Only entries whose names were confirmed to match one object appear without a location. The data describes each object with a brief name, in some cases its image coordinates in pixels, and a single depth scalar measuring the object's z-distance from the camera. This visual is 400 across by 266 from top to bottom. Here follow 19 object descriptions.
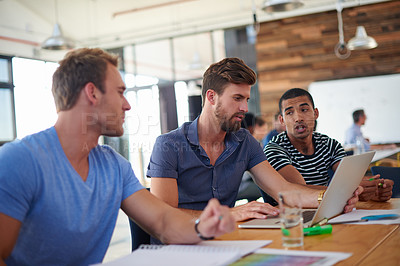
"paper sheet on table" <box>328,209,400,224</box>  1.47
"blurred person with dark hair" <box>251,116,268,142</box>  6.75
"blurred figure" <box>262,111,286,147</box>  4.68
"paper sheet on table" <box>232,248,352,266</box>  1.00
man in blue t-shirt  1.19
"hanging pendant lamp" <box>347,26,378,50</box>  6.25
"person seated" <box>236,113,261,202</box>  4.15
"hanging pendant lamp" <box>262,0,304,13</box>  4.30
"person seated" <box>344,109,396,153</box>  6.23
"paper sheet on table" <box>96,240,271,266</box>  1.03
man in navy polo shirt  2.05
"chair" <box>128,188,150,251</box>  1.76
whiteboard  7.84
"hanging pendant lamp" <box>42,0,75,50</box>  5.47
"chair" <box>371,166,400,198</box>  2.55
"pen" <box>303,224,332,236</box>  1.31
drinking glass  1.19
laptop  1.43
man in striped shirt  2.55
